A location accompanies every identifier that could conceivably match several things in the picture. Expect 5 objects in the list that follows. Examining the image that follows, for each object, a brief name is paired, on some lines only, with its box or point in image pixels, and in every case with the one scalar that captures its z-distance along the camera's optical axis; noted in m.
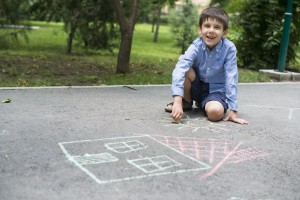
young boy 4.18
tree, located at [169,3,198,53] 16.00
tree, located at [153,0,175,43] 9.18
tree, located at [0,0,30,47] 10.80
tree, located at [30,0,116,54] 10.75
